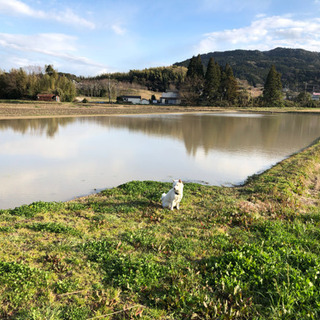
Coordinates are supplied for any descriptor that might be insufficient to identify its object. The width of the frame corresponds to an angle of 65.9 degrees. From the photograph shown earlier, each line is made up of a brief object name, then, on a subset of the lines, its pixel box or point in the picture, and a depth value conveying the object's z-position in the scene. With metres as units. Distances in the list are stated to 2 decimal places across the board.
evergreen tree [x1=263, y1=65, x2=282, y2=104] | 69.19
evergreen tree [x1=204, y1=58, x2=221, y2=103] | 65.69
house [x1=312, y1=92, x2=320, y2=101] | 114.88
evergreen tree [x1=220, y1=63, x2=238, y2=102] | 67.50
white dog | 5.90
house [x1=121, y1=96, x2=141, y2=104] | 85.69
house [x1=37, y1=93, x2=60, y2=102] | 59.59
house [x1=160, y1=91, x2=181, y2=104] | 82.04
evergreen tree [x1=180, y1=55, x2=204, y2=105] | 69.38
